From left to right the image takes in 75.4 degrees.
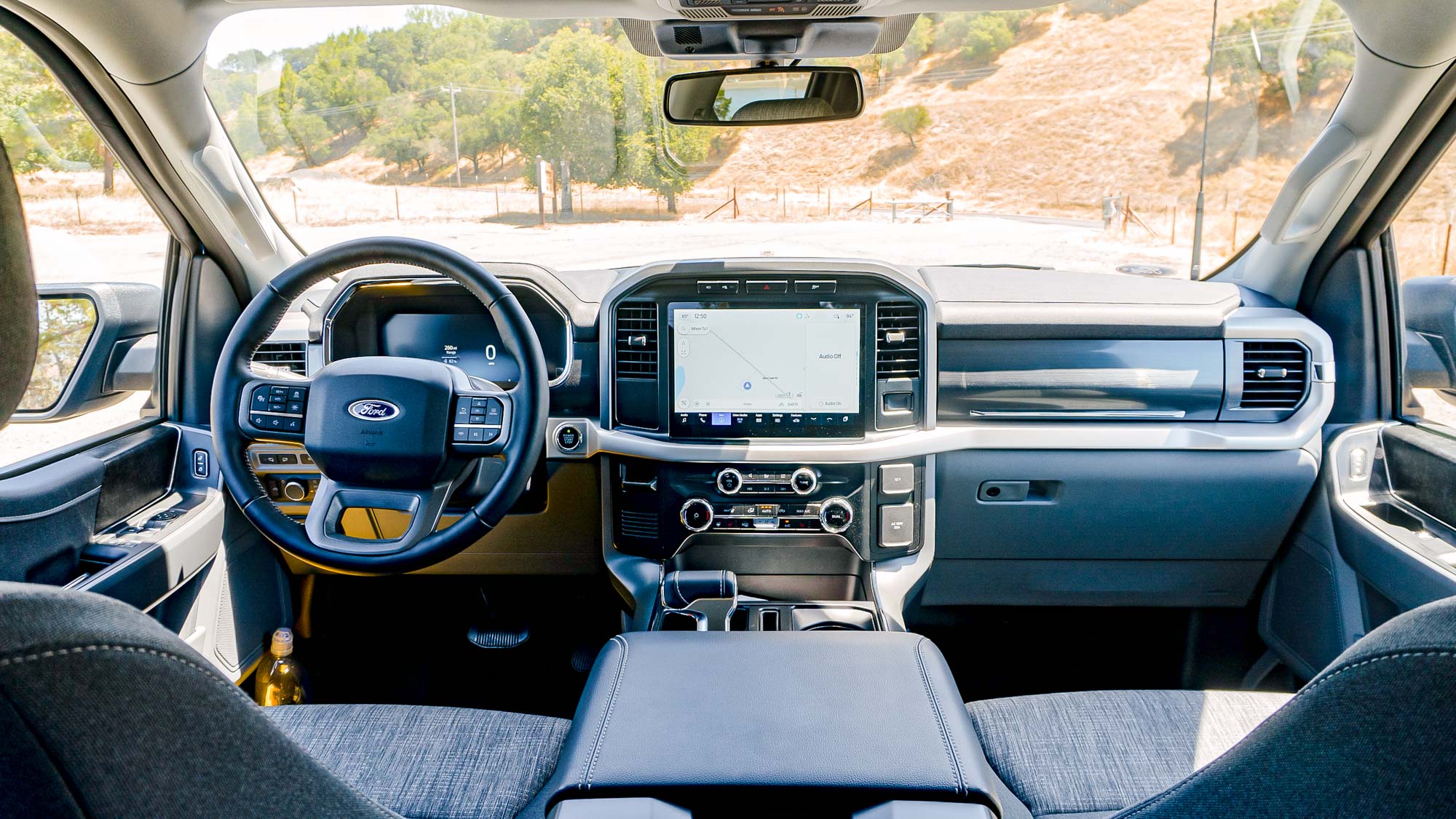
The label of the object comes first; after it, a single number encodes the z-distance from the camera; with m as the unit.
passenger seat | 0.73
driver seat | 0.66
